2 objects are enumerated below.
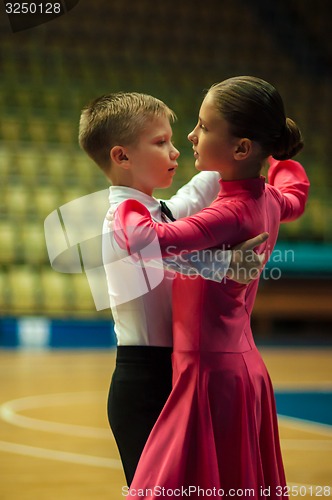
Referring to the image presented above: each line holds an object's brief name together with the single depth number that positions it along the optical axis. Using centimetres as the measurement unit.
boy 448
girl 429
